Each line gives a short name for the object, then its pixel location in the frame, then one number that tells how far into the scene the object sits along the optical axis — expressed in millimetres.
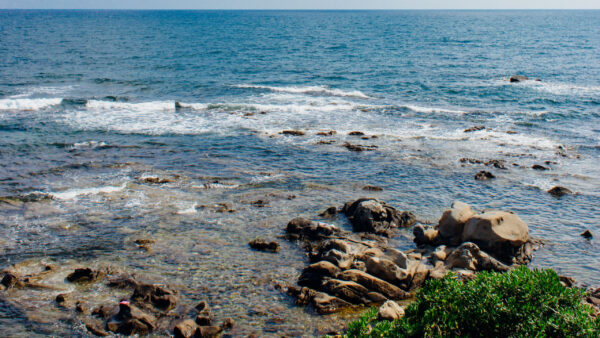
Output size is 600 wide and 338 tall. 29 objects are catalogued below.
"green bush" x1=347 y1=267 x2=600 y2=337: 13375
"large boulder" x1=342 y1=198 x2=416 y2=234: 26344
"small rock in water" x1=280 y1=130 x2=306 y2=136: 44162
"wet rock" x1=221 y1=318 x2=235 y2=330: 18142
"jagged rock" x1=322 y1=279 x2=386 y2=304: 19719
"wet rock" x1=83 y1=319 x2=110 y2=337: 17453
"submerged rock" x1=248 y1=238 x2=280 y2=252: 24141
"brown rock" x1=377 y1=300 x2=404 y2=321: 17141
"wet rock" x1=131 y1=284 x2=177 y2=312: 19188
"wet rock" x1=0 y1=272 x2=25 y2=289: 20203
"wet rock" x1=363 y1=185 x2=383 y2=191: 32438
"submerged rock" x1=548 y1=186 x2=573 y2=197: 31494
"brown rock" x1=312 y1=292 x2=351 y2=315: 19047
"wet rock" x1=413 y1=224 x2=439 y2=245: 25111
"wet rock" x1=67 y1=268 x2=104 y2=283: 20797
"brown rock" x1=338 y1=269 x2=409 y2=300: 20219
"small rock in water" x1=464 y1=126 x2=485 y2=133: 45309
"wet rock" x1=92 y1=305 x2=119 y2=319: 18438
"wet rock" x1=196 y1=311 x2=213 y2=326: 18141
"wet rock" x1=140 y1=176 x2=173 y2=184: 32375
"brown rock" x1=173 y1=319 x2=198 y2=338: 17297
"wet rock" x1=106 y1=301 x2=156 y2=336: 17609
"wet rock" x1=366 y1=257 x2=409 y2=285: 20703
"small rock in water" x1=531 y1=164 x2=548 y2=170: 35769
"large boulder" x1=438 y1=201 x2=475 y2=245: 24766
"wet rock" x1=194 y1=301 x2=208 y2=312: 19144
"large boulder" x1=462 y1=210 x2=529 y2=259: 23562
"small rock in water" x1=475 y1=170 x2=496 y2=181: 33906
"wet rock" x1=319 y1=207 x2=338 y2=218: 28078
